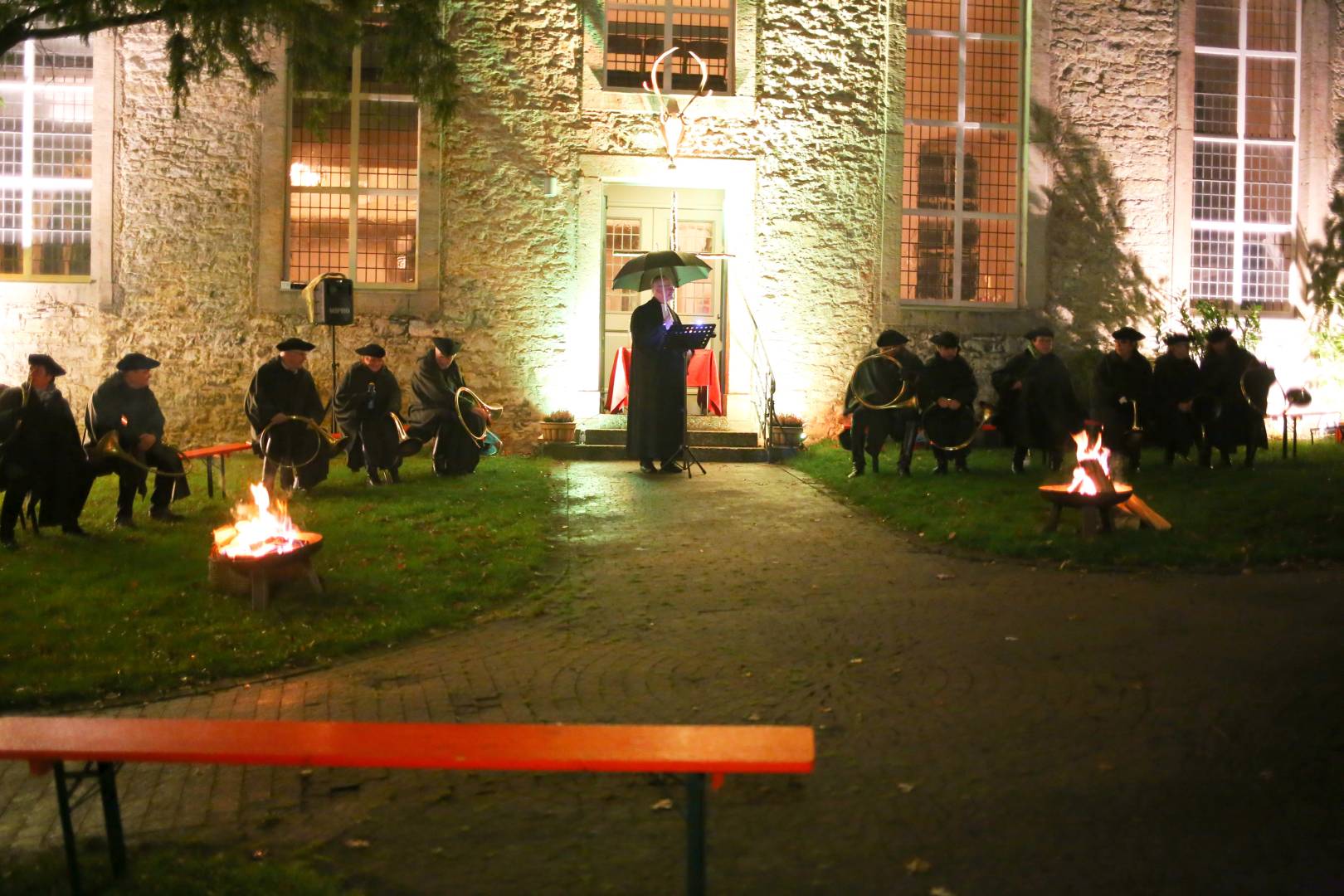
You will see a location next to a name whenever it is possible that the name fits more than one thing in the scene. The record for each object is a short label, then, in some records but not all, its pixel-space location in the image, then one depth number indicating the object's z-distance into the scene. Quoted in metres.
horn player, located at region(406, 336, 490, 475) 12.69
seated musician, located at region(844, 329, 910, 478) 12.73
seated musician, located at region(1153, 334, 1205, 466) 13.34
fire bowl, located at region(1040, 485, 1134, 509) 9.15
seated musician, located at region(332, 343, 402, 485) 12.09
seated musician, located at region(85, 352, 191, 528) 10.08
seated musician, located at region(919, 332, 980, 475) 12.84
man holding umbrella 12.77
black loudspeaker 13.59
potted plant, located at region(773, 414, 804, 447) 14.35
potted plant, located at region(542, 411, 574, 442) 14.42
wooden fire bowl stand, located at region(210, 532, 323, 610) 7.39
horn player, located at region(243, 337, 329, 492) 11.33
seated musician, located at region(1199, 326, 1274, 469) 13.16
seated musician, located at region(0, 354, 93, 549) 9.31
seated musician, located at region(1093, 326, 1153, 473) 13.02
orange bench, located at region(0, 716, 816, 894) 3.72
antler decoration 14.97
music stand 12.21
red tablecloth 14.32
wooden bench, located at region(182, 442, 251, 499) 11.23
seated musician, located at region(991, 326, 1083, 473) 13.20
